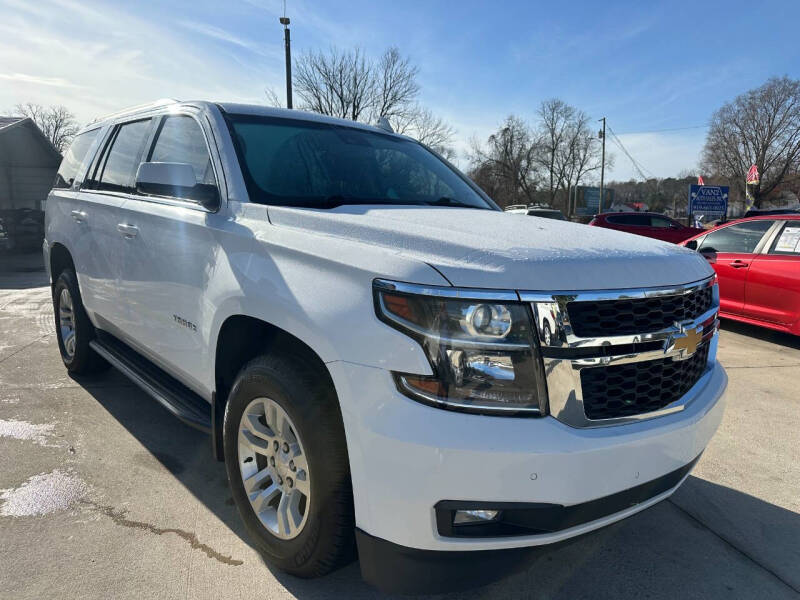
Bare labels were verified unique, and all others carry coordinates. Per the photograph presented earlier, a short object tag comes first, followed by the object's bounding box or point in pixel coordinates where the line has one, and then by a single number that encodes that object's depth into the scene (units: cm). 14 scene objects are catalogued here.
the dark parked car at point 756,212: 1598
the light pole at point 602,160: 5216
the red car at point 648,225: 1672
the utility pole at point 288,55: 1666
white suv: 161
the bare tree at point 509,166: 5912
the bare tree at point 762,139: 4494
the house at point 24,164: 2158
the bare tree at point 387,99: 3306
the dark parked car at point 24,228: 1612
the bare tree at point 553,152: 6272
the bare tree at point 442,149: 3478
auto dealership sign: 1945
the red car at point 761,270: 624
